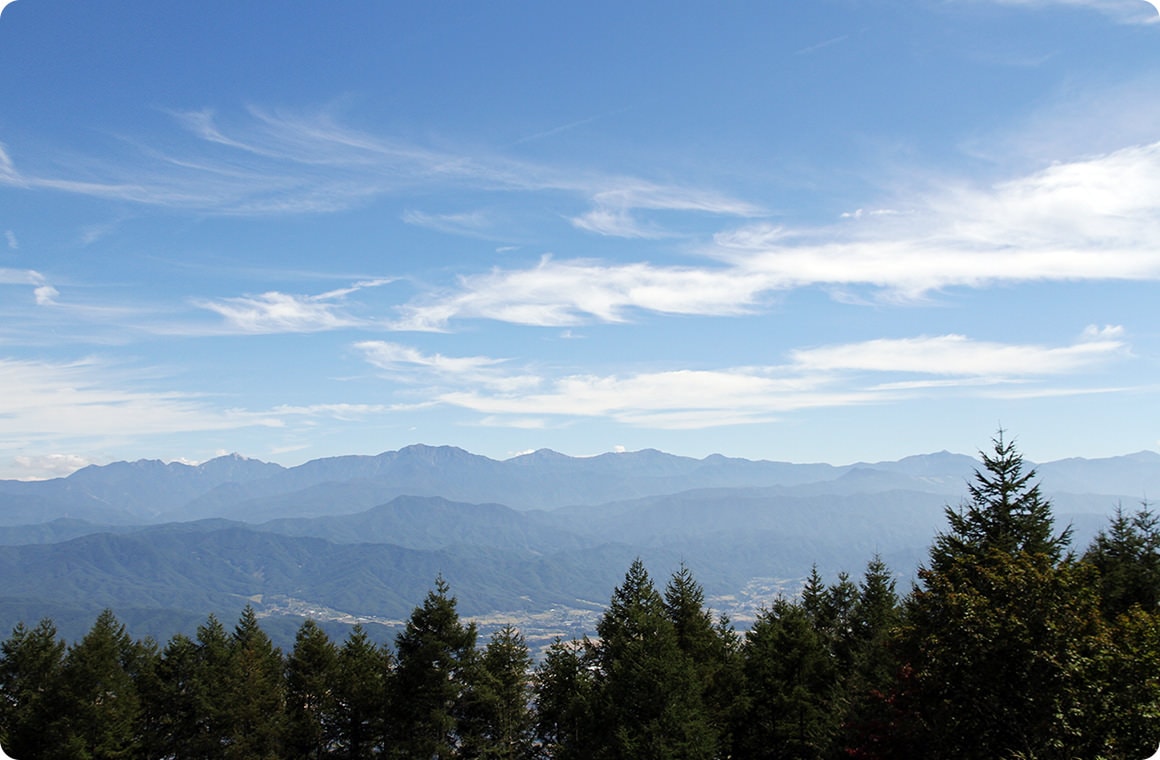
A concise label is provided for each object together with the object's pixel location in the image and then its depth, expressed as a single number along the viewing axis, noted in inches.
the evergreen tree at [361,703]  1322.6
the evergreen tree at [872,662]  794.8
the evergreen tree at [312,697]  1381.6
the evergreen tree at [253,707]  1268.5
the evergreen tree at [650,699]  972.6
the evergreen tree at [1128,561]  1167.0
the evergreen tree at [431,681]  1237.7
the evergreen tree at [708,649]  1205.7
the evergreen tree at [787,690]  1196.5
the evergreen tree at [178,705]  1312.7
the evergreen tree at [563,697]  1164.5
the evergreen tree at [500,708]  1237.7
